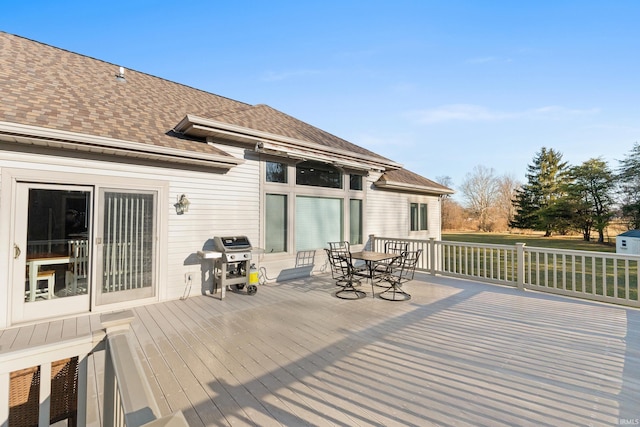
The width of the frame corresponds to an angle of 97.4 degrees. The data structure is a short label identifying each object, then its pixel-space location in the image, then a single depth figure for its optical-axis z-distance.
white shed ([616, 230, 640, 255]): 14.89
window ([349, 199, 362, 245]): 8.20
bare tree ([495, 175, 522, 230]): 32.44
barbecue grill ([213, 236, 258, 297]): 5.22
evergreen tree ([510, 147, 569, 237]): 24.53
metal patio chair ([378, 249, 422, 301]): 5.31
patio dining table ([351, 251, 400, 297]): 5.48
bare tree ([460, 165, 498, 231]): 32.88
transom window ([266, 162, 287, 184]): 6.46
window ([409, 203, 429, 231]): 10.52
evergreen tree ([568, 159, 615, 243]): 21.56
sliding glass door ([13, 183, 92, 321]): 3.83
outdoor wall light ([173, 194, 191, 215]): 5.15
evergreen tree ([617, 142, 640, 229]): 19.44
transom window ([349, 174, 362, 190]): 8.19
